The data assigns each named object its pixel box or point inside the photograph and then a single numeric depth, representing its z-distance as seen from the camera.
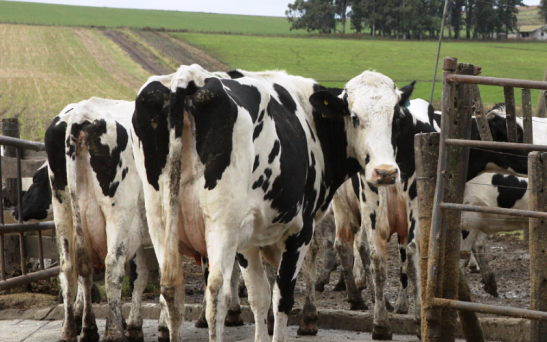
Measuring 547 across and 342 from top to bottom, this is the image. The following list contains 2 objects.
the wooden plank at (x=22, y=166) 16.84
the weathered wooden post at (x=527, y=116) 11.55
